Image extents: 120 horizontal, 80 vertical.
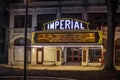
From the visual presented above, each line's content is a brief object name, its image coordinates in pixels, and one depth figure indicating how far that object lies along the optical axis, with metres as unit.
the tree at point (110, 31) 30.61
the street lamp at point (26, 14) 19.53
